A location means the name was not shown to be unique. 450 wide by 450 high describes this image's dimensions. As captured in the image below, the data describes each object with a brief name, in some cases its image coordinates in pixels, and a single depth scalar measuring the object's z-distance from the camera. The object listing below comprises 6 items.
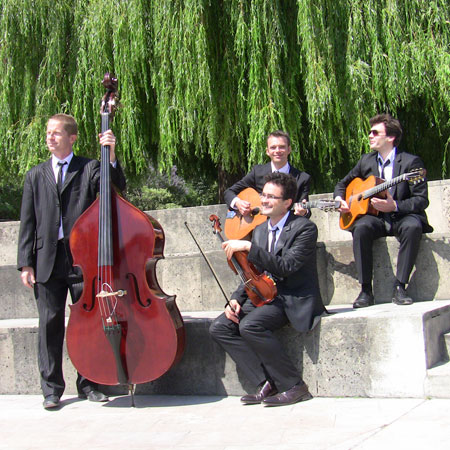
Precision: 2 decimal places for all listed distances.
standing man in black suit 4.45
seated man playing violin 4.11
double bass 4.10
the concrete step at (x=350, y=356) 4.00
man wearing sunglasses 4.76
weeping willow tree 7.52
